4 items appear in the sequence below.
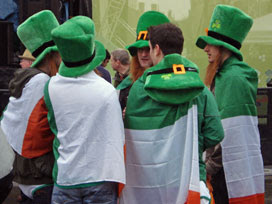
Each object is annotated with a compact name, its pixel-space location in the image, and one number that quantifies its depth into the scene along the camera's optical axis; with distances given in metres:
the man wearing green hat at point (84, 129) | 5.87
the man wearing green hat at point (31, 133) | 6.65
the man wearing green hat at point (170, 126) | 5.84
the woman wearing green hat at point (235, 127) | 7.55
